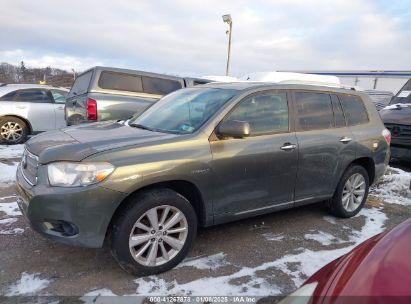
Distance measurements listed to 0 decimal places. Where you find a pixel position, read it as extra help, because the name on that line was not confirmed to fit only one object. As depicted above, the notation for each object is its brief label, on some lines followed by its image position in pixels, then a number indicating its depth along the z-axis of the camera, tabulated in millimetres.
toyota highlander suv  3092
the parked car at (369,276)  1522
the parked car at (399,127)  7918
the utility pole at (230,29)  18500
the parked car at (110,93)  7422
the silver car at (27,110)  9797
